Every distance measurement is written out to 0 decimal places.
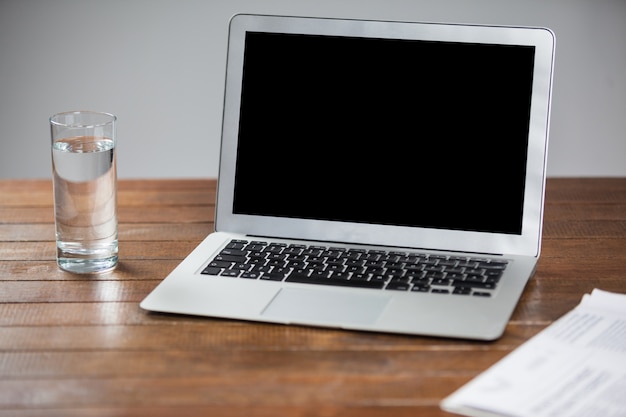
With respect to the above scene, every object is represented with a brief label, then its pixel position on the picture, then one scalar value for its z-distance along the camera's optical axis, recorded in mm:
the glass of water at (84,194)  1439
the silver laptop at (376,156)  1444
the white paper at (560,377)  1187
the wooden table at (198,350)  1213
